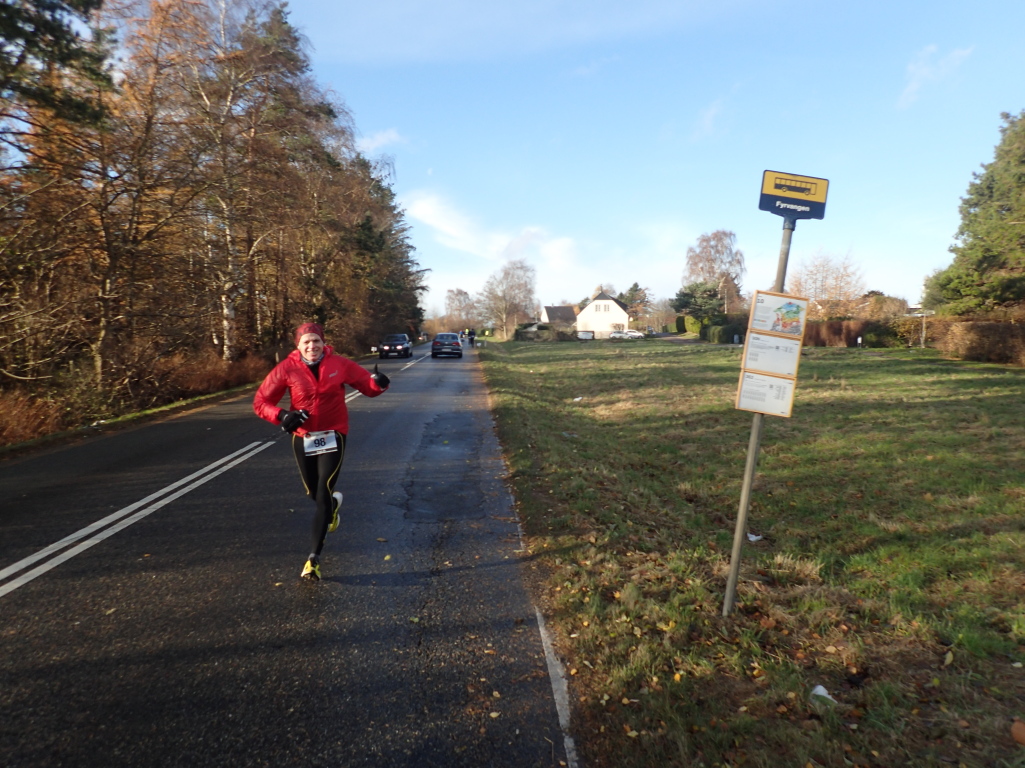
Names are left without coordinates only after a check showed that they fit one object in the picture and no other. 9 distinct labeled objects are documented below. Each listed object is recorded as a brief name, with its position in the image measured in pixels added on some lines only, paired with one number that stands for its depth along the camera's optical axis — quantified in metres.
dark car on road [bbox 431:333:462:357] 41.78
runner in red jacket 5.00
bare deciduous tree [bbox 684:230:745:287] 85.06
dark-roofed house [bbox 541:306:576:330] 120.81
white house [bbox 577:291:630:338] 104.44
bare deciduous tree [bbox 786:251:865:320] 59.19
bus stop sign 4.08
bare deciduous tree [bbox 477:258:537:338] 97.75
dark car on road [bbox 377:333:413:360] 42.38
